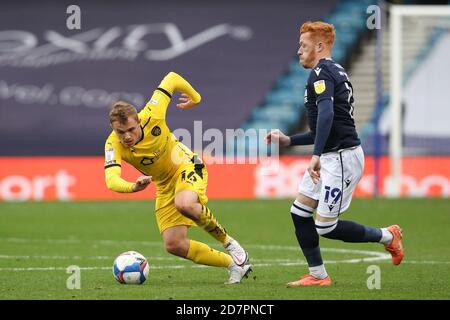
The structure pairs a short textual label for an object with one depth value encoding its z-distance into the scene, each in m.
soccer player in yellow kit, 17.16
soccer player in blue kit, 16.80
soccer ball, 17.48
